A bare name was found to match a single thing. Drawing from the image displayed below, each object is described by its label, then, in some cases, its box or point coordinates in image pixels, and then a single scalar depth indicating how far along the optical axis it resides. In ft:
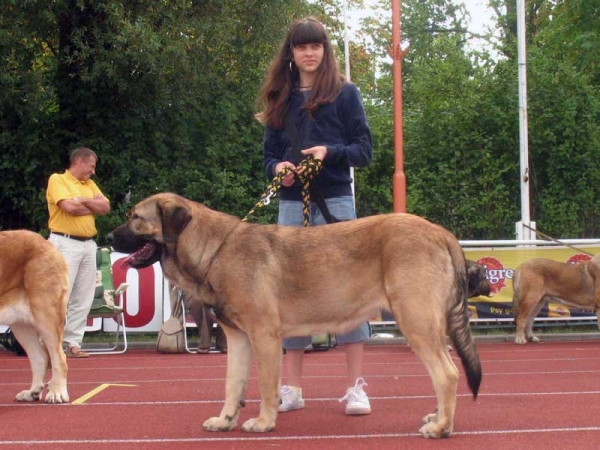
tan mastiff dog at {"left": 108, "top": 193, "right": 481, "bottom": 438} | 18.11
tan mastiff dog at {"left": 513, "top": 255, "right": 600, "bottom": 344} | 46.62
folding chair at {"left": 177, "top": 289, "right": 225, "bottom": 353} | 43.27
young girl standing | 21.63
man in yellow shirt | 38.09
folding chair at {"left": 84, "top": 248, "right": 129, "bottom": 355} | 42.78
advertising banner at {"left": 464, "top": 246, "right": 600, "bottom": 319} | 48.70
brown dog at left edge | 23.85
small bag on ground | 43.01
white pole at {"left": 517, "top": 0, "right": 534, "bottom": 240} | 56.80
